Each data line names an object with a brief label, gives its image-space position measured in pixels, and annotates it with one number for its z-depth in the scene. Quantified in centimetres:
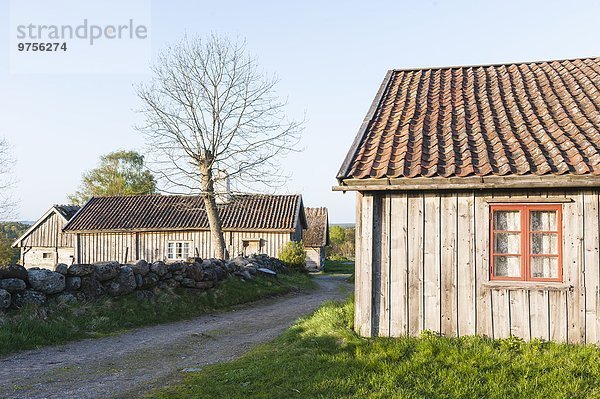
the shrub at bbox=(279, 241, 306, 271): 2647
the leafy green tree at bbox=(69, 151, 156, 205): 5130
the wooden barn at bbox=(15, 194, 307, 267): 2991
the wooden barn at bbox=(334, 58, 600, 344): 763
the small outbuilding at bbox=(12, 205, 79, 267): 3450
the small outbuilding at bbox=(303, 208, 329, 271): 3481
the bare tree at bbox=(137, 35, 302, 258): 2156
